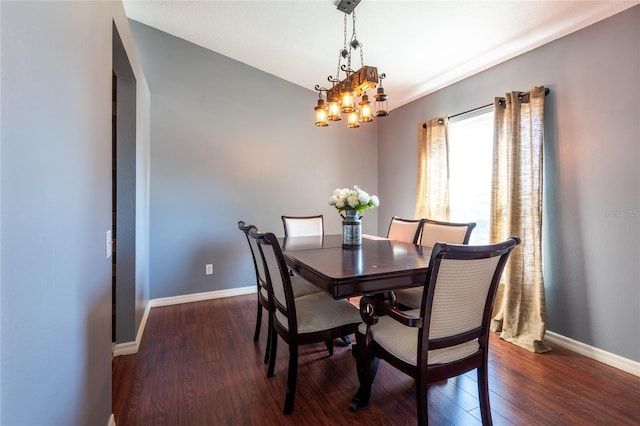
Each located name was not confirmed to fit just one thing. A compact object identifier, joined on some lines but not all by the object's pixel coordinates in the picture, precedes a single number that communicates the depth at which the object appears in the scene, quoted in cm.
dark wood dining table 138
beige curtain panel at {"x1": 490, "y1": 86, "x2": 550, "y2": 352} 236
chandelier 196
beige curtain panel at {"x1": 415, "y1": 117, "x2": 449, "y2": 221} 336
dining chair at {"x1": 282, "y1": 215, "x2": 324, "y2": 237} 304
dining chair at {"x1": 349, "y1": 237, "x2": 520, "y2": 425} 120
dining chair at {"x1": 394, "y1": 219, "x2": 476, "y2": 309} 220
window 302
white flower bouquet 217
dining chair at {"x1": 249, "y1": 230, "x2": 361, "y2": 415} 159
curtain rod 239
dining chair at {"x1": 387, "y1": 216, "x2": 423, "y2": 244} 268
